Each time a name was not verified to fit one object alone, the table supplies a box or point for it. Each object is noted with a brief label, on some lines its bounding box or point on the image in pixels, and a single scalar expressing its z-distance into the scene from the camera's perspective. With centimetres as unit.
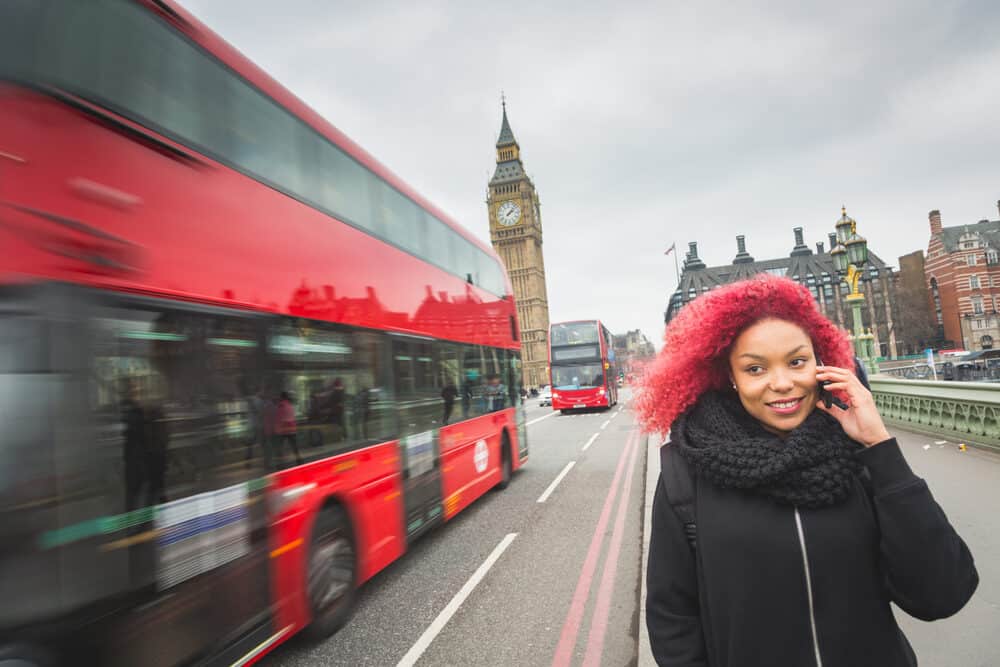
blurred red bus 224
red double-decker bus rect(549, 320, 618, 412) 2331
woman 134
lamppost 1423
